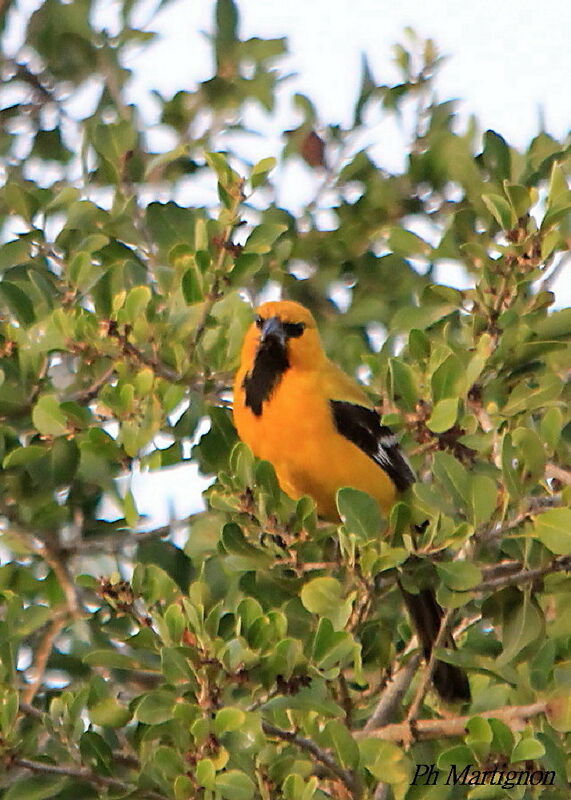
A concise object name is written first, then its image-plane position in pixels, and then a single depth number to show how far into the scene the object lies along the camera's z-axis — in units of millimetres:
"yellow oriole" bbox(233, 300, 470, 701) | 9078
